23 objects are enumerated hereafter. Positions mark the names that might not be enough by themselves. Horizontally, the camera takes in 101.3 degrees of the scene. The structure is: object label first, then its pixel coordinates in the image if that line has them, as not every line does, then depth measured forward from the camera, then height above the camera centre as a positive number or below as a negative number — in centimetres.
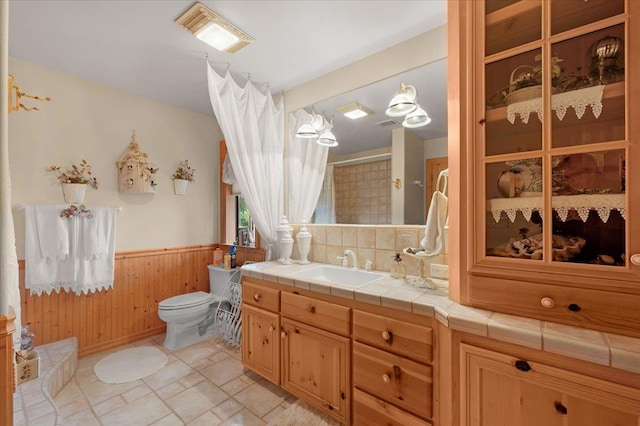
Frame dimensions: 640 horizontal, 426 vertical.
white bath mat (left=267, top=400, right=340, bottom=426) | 156 -125
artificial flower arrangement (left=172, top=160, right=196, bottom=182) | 294 +48
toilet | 244 -98
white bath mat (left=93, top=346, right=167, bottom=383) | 206 -128
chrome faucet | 201 -34
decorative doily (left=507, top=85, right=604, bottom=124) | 96 +42
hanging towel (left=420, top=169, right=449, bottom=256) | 147 -7
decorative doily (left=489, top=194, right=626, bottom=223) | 94 +3
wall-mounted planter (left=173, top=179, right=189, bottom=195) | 291 +31
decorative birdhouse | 253 +42
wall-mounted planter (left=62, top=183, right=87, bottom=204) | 221 +19
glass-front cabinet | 91 +21
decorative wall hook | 122 +58
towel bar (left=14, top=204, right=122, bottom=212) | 203 +6
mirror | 173 +46
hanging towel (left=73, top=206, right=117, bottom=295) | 227 -33
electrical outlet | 157 -35
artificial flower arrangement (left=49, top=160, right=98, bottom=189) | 224 +35
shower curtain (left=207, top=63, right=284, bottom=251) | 202 +60
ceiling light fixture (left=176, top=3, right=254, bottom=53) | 156 +119
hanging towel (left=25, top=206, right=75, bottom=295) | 205 -35
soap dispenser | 167 -36
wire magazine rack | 255 -103
